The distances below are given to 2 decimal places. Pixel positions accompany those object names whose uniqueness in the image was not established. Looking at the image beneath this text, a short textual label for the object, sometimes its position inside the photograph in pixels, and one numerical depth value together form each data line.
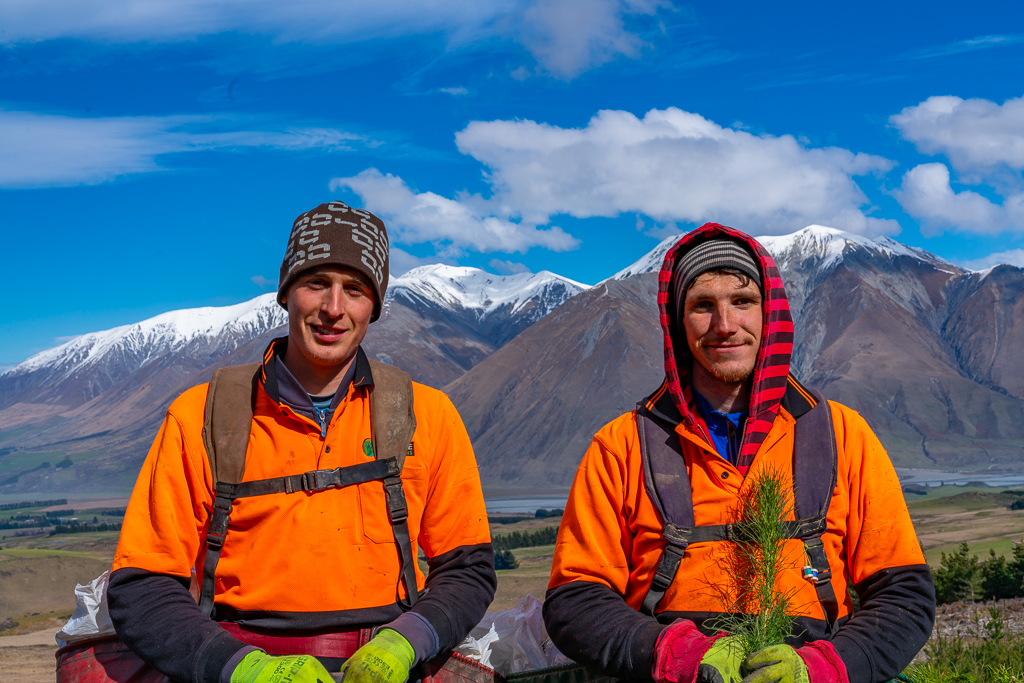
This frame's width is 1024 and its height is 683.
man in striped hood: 2.94
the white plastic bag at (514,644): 4.06
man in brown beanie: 3.00
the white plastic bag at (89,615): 3.89
